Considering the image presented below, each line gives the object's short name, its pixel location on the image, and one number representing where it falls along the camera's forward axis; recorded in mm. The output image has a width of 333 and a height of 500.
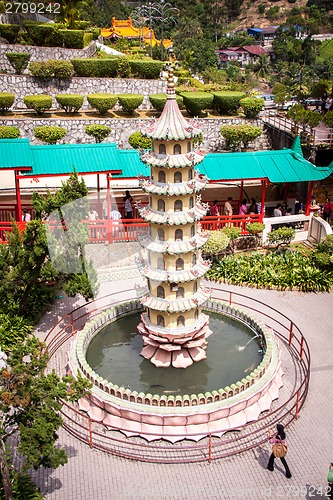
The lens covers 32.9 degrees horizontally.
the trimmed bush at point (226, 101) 35531
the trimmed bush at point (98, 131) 29578
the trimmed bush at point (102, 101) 33312
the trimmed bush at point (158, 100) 34538
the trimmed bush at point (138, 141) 28188
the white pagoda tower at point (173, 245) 13492
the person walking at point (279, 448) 11781
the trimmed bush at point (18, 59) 34688
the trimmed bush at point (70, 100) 32844
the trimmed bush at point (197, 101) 34250
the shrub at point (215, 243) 20453
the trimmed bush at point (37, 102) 32094
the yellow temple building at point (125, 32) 71500
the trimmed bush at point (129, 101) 33781
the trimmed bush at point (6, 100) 31906
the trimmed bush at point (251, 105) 34656
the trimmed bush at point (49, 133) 28044
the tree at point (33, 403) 9953
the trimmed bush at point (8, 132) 28234
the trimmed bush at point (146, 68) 37500
